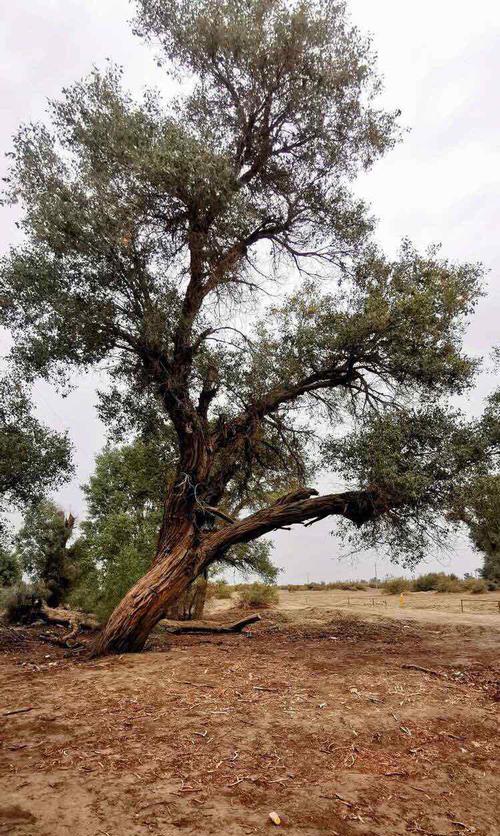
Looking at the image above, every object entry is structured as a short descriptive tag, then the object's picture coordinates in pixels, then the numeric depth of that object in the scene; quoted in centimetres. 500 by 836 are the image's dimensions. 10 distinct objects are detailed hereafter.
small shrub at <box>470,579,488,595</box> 2794
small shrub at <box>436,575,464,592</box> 2963
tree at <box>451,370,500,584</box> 917
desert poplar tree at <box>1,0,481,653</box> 961
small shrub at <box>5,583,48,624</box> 1731
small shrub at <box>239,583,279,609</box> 2425
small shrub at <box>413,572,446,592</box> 3192
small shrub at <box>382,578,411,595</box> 3247
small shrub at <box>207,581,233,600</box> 2626
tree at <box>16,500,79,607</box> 2188
